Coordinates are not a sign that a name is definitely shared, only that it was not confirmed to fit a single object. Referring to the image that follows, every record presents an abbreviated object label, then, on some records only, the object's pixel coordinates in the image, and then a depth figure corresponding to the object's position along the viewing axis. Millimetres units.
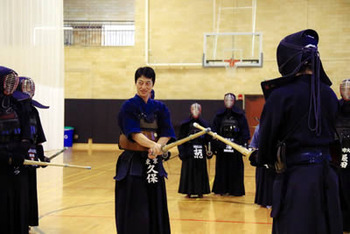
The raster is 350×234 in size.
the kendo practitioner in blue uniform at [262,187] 8086
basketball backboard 17906
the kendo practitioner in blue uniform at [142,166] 4508
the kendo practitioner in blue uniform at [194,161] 9234
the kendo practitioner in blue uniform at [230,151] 9414
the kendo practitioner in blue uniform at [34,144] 6113
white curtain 14297
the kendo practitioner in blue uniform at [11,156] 4633
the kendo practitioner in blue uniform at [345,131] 6121
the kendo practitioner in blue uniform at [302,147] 3109
